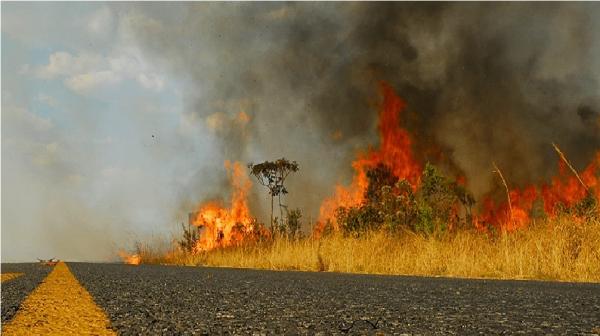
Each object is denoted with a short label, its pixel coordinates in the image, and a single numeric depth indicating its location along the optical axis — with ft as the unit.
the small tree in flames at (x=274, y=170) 98.48
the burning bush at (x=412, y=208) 44.06
